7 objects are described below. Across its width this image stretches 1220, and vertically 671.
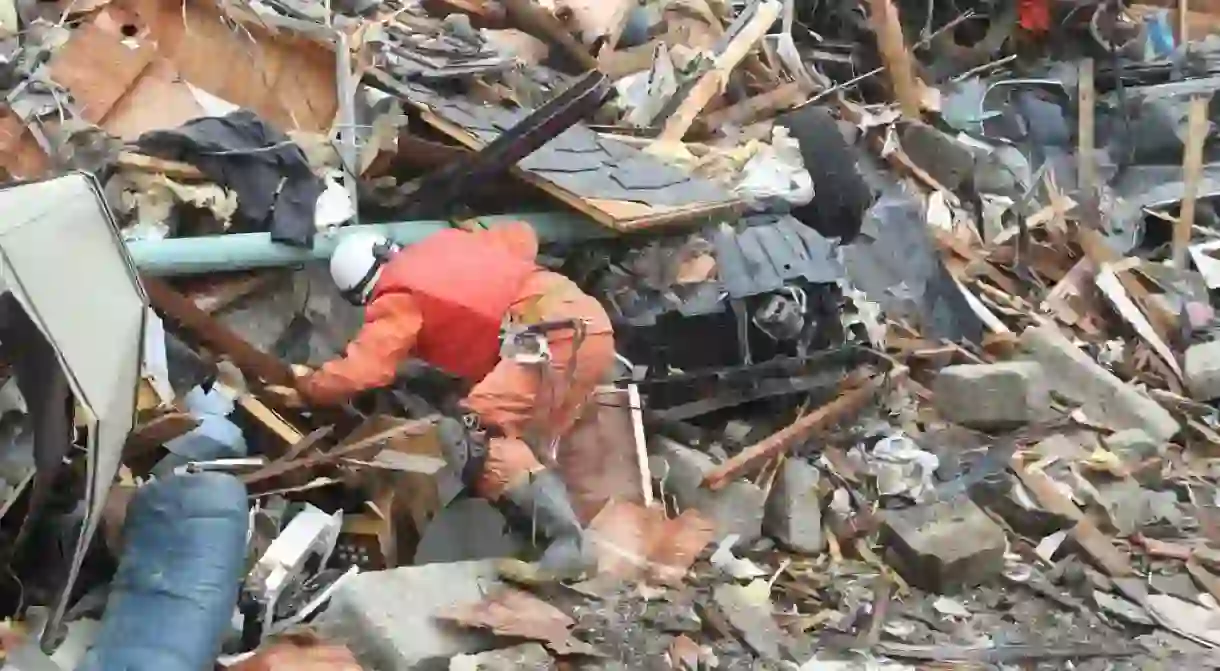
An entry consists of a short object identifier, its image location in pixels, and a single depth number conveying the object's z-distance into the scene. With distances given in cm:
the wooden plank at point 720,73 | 692
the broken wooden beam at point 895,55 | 905
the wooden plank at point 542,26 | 731
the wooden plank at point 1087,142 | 875
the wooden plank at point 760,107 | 743
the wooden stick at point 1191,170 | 800
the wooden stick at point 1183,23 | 1089
